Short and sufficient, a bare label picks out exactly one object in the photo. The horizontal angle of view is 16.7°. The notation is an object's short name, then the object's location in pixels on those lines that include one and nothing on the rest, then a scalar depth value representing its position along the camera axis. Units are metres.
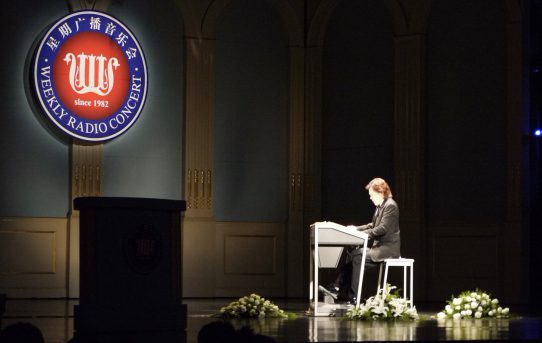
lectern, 12.02
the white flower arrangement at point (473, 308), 16.18
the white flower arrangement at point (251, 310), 15.73
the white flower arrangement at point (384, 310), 15.74
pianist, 17.21
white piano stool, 16.95
